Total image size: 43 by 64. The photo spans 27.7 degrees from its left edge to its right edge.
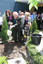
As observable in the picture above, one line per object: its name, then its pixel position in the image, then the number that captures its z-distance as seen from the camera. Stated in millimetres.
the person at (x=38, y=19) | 9239
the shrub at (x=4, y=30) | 5425
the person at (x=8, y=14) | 5711
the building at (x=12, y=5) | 8938
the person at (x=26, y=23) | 5152
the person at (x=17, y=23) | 4738
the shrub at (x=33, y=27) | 7340
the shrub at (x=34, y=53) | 2609
